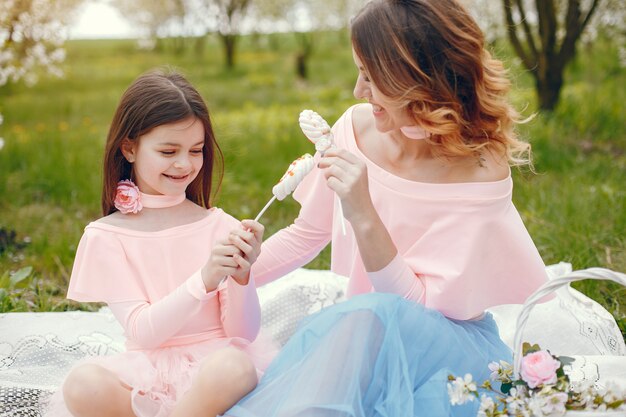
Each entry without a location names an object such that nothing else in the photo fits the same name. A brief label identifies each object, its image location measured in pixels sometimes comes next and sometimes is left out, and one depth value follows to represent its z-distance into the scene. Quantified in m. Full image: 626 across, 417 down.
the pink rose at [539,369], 1.79
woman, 1.91
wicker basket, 1.81
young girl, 2.12
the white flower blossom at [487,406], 1.79
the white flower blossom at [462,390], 1.82
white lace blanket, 2.71
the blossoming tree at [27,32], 4.77
